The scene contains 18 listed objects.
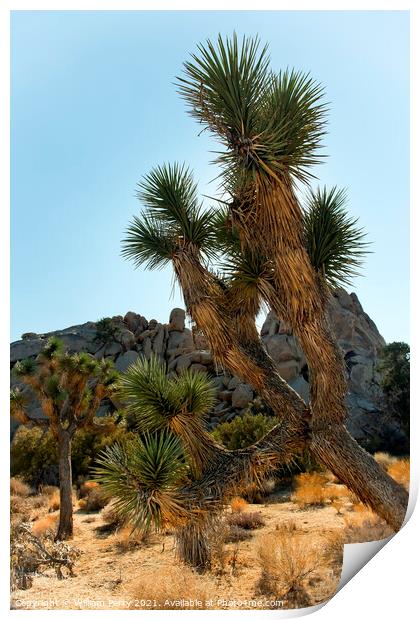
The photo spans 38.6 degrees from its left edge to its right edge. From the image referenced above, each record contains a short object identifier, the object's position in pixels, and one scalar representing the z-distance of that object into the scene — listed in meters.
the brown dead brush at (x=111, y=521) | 10.90
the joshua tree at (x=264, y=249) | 5.32
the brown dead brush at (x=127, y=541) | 9.08
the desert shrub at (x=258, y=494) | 12.94
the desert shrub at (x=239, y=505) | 10.99
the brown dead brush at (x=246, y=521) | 9.95
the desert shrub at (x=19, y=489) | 15.84
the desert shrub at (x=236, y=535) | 9.00
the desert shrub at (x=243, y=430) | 15.30
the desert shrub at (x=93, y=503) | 13.75
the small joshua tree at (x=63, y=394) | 10.69
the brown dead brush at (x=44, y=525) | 10.79
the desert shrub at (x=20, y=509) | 13.11
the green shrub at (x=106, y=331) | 27.09
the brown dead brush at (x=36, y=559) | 7.51
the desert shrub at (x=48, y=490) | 15.92
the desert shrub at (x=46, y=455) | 17.39
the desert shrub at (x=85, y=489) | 15.73
